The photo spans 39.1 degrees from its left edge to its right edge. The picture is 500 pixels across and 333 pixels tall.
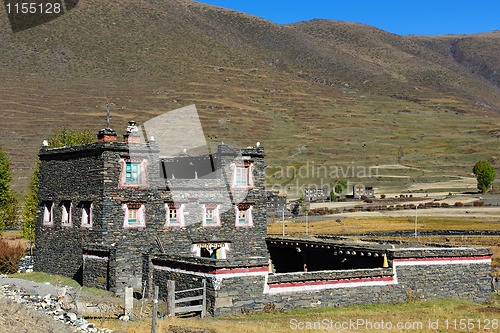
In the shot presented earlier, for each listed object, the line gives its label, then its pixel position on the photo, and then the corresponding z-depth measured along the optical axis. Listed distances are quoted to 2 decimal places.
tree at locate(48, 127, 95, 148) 56.88
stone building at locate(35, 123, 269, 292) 37.06
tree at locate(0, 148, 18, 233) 58.62
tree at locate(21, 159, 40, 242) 53.00
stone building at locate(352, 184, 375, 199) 132.75
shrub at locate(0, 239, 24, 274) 43.38
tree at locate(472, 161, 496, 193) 129.00
